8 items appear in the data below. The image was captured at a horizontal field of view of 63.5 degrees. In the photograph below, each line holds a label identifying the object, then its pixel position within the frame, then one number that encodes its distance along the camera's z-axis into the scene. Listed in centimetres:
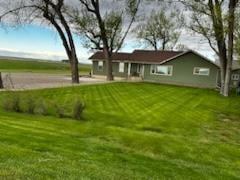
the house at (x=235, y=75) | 2631
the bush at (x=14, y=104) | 860
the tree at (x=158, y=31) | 3249
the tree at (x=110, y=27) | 2396
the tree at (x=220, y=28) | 1472
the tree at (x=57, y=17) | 1778
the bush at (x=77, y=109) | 814
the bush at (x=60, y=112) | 836
